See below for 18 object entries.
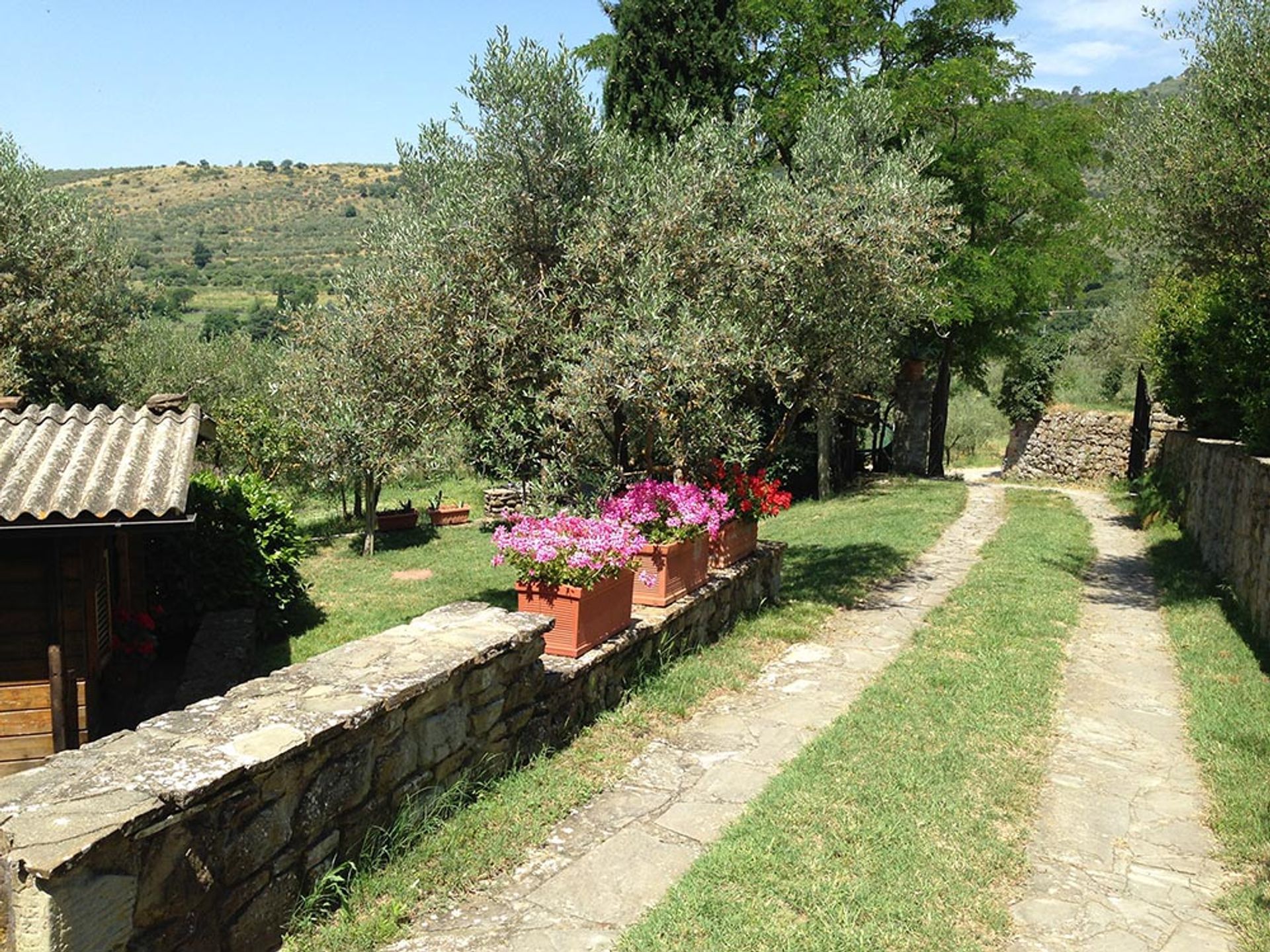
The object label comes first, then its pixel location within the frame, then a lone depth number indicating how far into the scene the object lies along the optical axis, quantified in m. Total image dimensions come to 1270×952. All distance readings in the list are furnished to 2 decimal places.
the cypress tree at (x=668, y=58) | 18.28
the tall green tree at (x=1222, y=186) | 9.38
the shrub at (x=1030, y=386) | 26.00
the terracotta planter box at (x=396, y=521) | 19.86
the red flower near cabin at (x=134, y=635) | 8.91
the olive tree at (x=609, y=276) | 7.60
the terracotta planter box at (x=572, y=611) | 6.21
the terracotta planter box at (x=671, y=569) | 7.68
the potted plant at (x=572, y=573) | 6.25
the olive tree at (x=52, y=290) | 15.98
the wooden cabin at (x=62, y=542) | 6.49
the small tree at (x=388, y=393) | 7.94
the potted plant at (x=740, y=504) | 9.30
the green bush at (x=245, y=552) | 11.51
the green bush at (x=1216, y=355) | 10.77
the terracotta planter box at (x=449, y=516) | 20.86
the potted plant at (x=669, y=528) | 7.71
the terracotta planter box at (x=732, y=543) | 9.20
